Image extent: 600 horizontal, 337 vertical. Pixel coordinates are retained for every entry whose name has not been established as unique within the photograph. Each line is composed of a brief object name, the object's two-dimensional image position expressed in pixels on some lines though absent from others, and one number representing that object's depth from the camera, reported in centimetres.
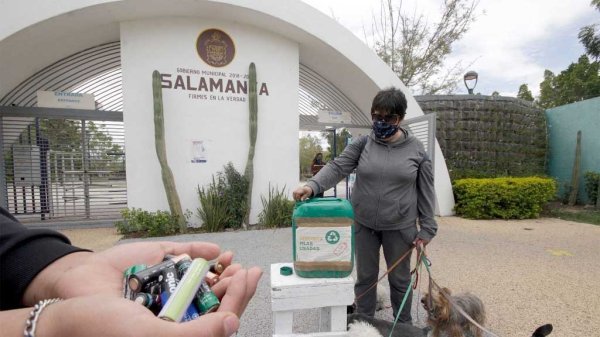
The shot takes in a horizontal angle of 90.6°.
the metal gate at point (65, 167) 634
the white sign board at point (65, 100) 576
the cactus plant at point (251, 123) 588
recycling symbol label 143
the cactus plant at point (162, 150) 535
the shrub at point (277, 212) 596
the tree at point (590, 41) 1464
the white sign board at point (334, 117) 746
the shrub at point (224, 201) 561
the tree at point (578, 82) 1584
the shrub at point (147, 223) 530
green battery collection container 143
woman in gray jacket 203
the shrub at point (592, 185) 833
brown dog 193
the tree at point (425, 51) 1168
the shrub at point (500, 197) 672
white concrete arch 486
